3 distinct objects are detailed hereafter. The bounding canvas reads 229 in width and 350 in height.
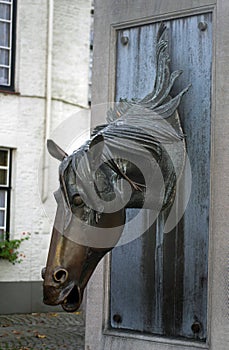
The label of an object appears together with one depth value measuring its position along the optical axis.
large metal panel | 4.86
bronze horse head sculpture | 4.25
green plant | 14.95
